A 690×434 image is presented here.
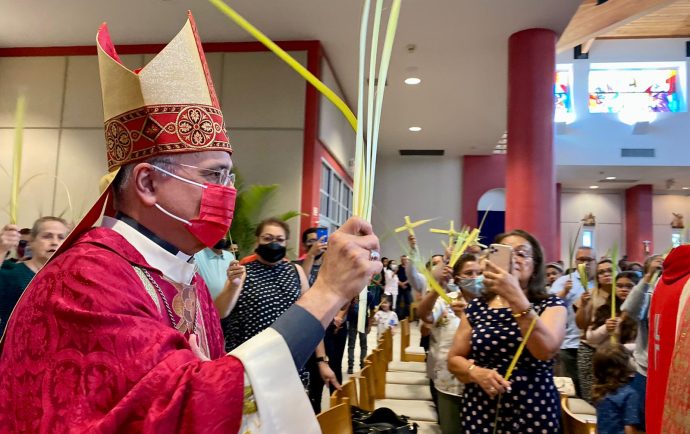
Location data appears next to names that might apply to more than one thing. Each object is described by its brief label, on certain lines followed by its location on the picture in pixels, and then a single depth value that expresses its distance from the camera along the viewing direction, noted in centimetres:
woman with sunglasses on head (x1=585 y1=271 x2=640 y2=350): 328
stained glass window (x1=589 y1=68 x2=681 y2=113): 1388
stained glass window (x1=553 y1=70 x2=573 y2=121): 1377
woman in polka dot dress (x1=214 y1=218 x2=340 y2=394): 286
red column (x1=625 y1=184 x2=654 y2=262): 1650
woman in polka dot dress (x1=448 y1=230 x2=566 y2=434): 199
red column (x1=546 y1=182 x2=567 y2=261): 1663
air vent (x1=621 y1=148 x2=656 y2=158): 1343
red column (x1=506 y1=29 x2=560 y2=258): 626
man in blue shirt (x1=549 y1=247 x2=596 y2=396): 425
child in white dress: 650
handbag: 224
